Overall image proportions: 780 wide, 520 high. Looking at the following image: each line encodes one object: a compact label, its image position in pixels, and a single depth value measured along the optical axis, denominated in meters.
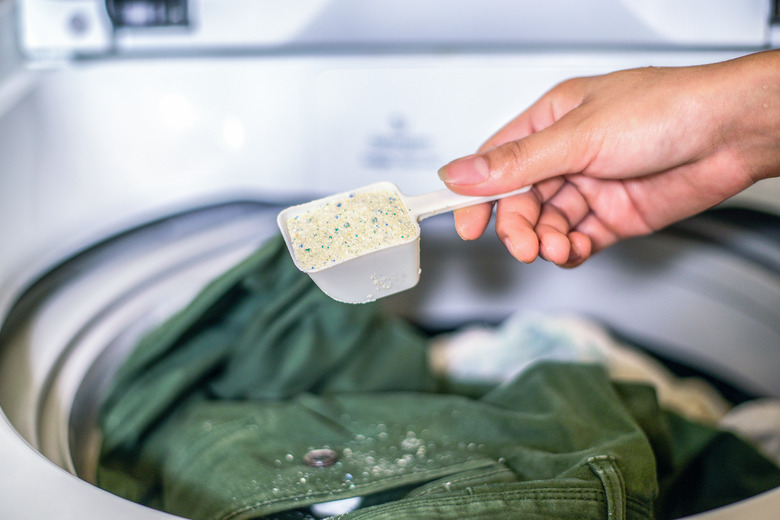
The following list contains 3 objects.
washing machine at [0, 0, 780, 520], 0.72
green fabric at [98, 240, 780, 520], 0.45
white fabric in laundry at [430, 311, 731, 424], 0.81
